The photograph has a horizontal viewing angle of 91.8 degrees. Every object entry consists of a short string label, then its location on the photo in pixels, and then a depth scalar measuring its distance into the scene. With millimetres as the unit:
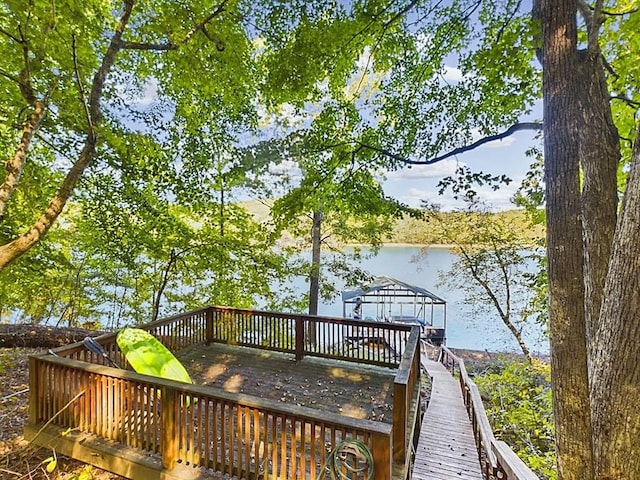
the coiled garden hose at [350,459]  2358
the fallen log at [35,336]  6129
